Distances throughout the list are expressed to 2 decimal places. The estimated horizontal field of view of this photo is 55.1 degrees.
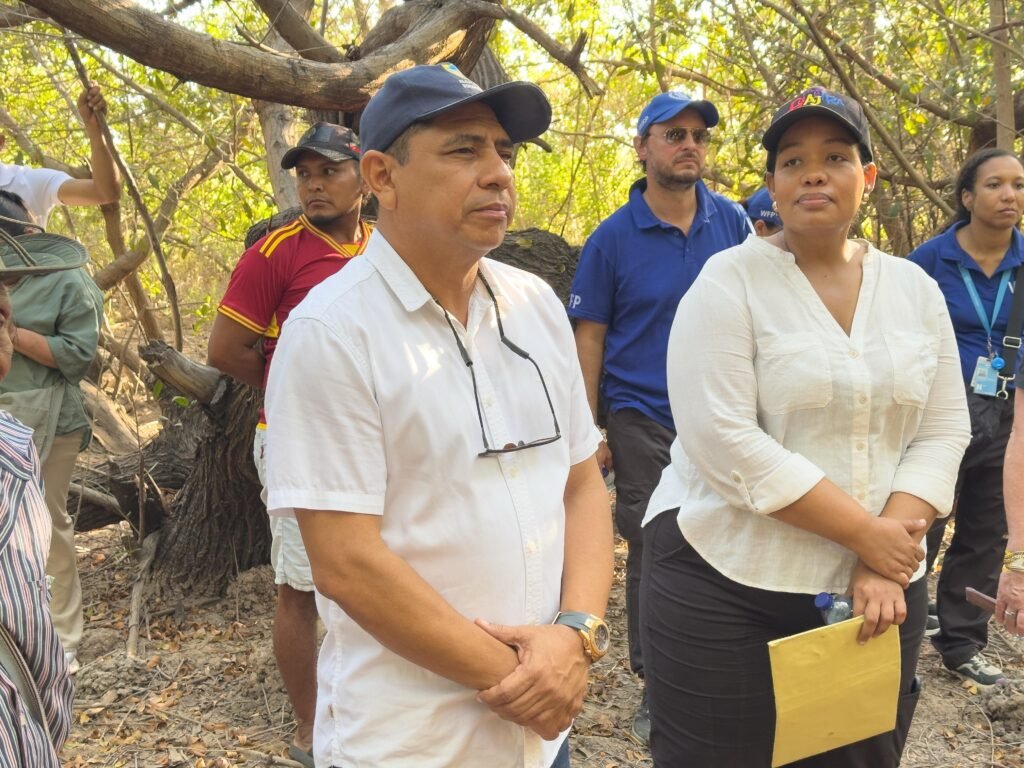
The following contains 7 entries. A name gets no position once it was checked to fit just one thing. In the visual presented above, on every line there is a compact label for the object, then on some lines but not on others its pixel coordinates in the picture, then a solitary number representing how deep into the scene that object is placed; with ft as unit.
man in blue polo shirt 12.16
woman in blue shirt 13.25
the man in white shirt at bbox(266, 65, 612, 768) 5.41
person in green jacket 13.34
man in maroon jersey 10.94
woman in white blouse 7.07
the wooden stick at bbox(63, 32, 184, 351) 12.52
